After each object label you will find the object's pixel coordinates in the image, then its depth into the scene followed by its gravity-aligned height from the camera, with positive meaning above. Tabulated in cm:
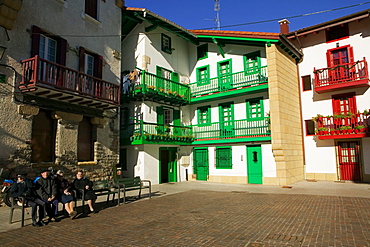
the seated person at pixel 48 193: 752 -89
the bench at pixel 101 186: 934 -92
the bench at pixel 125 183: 996 -90
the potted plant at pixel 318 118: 1622 +220
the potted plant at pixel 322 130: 1580 +145
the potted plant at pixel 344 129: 1507 +143
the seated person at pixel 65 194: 780 -98
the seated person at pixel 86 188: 852 -88
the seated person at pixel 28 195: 716 -90
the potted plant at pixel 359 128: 1460 +142
